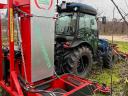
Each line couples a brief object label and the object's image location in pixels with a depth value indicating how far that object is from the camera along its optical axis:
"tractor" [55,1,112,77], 2.62
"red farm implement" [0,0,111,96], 1.61
